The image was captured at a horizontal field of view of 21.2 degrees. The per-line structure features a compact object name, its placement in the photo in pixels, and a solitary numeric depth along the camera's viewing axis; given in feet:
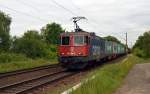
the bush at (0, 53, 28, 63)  125.28
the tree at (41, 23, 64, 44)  303.27
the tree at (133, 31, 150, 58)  192.95
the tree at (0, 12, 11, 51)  182.54
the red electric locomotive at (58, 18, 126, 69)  94.32
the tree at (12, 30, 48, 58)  165.27
